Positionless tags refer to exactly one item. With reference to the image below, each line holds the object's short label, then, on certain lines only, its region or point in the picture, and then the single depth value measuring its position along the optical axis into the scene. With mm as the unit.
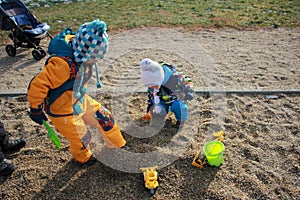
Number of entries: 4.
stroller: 4852
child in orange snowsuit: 2127
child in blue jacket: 2982
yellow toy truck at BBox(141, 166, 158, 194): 2467
